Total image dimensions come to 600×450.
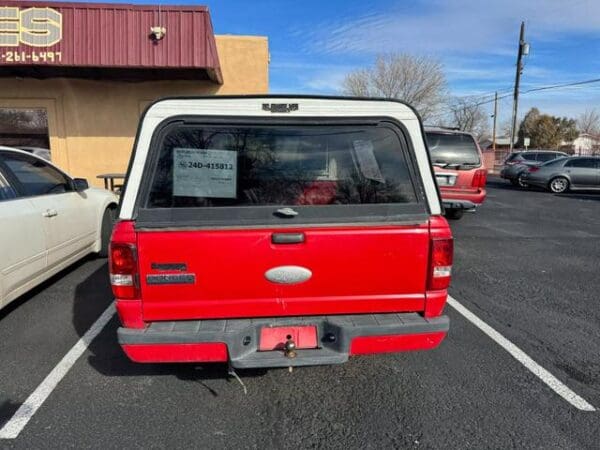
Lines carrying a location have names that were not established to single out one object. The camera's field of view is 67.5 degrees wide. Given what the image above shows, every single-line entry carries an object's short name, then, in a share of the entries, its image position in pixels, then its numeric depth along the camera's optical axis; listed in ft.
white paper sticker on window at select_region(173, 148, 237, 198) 8.44
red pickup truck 8.23
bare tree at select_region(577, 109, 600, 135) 269.85
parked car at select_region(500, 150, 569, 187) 62.42
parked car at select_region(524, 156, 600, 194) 56.80
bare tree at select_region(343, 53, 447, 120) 116.57
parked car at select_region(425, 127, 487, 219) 28.63
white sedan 13.07
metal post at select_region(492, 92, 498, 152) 163.52
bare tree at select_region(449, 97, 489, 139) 214.69
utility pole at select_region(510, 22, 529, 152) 99.55
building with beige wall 34.30
